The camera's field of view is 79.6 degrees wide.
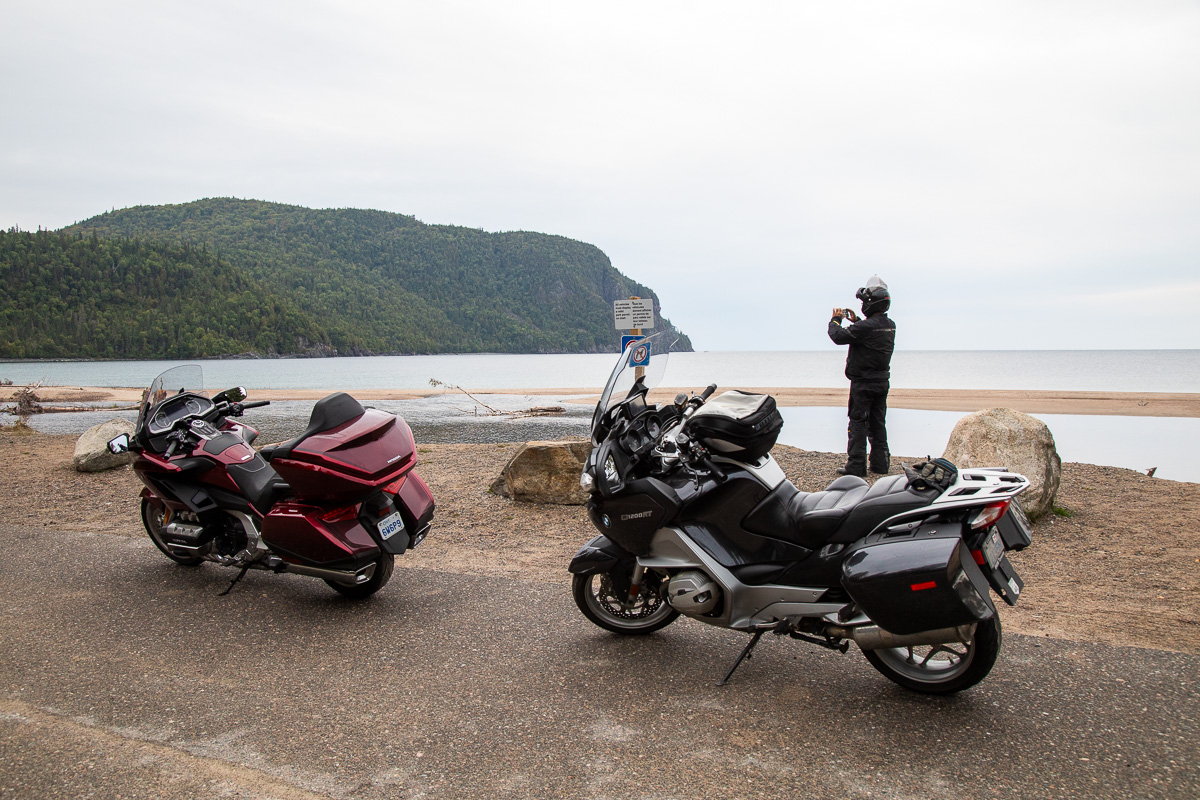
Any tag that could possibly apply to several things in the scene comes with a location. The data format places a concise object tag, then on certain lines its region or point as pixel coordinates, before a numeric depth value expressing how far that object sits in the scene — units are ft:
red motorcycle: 14.07
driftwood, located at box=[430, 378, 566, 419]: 78.84
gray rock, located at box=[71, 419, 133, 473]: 32.76
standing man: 26.91
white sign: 28.02
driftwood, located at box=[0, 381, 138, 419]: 69.21
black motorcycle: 9.43
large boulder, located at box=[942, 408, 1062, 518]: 20.62
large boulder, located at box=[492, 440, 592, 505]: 24.50
